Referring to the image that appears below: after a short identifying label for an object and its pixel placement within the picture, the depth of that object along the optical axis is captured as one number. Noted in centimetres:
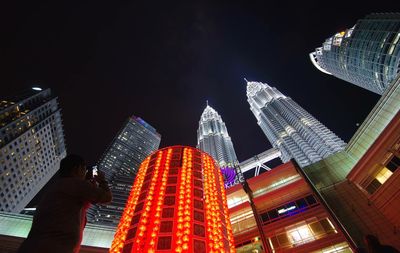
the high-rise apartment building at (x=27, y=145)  6397
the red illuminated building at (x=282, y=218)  2024
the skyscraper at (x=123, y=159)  10356
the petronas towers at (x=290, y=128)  8731
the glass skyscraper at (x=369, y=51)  6744
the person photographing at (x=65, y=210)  269
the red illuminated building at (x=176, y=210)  1902
